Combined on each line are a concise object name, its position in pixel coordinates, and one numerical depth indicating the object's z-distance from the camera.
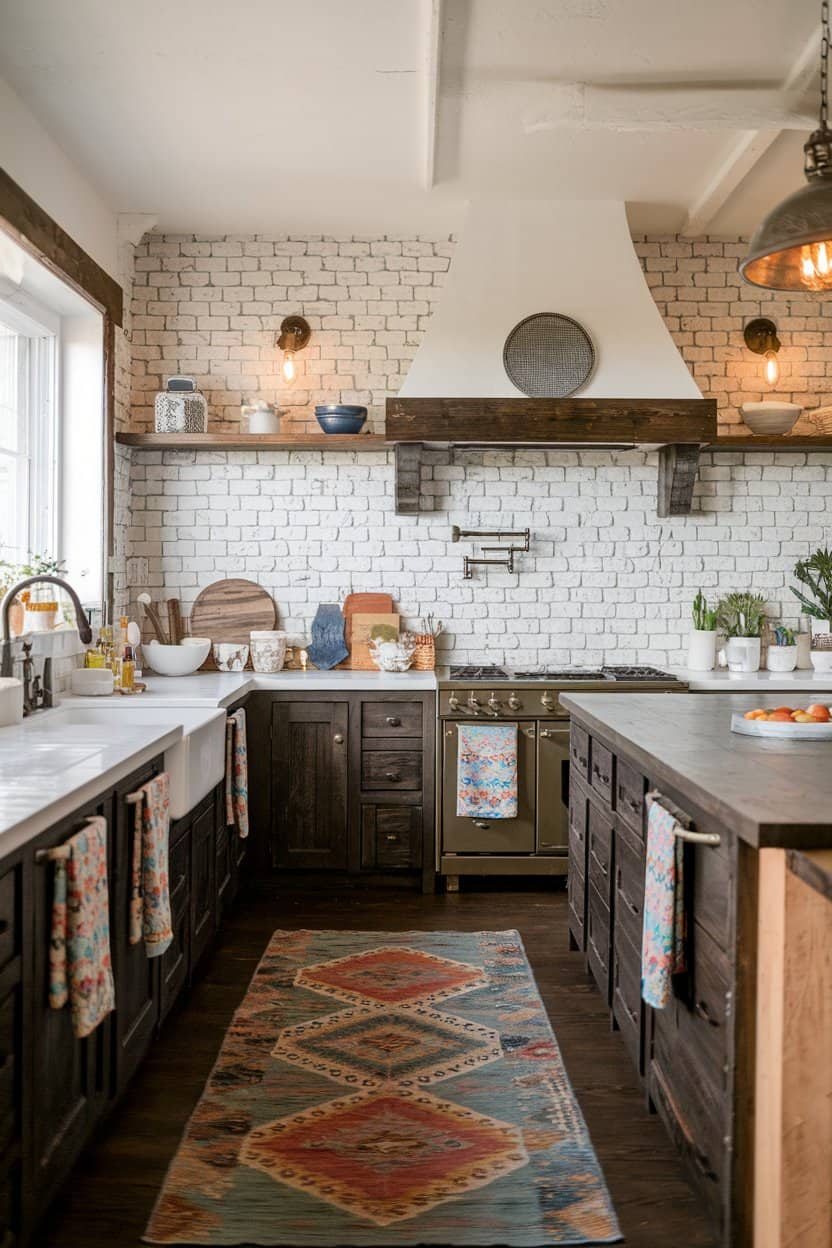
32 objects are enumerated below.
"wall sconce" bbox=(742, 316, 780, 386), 5.78
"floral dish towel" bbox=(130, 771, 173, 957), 2.83
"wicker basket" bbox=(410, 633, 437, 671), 5.70
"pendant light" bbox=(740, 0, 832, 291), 2.52
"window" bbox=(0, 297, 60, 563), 4.72
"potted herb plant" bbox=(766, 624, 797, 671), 5.60
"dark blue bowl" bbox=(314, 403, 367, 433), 5.44
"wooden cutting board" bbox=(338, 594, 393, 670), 5.79
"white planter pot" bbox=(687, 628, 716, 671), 5.64
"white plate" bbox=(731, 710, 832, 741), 2.99
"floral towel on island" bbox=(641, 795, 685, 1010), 2.40
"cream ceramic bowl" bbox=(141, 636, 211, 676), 5.32
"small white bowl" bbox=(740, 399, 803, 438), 5.59
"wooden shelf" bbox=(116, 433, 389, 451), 5.41
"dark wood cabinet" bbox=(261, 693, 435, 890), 5.14
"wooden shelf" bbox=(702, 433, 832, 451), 5.43
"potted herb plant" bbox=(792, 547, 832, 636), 5.72
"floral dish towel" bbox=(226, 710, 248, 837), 4.43
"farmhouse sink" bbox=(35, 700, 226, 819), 3.36
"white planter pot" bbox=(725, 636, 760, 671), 5.55
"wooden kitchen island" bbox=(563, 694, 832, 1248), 1.91
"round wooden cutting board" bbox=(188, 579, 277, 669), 5.79
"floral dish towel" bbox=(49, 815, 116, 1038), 2.20
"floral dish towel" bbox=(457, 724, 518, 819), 5.02
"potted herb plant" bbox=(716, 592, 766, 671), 5.55
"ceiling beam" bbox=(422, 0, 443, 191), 3.43
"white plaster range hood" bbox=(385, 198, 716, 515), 5.23
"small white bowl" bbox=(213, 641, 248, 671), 5.55
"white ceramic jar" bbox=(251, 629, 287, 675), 5.51
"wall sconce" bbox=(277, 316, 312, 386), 5.70
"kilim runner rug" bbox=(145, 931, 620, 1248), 2.38
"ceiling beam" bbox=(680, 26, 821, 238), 3.83
